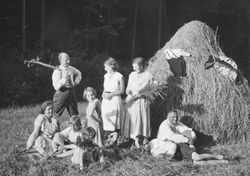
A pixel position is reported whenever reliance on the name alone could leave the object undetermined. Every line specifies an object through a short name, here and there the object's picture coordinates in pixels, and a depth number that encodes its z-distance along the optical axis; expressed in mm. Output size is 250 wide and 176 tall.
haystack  8383
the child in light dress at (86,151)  6633
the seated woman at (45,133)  7171
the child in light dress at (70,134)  7134
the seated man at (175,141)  7101
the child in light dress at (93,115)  7441
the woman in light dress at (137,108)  7832
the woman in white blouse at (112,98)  7703
